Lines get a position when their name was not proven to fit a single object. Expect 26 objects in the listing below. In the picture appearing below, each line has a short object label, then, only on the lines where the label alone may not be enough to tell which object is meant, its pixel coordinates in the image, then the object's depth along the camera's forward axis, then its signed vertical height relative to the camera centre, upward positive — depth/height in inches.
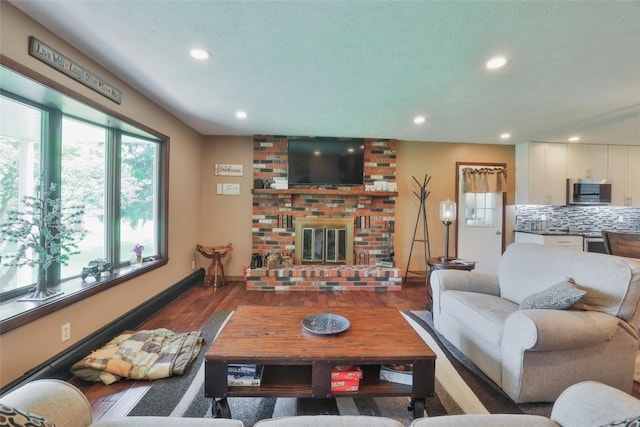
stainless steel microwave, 170.7 +15.9
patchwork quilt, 71.8 -42.1
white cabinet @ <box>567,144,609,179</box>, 173.2 +35.7
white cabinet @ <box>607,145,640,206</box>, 173.8 +30.0
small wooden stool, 152.3 -25.0
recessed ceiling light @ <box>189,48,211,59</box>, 74.6 +45.3
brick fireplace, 169.5 +0.9
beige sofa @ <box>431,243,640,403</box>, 59.2 -28.0
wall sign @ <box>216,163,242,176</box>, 169.8 +27.2
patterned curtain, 176.9 +22.4
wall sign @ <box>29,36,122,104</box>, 64.5 +39.4
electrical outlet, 73.7 -33.5
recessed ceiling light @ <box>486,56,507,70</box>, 77.0 +45.2
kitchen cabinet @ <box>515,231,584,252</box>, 160.1 -14.7
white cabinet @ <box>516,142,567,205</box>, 172.1 +27.5
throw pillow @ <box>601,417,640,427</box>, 25.3 -20.3
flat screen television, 167.5 +33.2
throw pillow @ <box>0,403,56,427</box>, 23.9 -19.2
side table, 114.0 -21.7
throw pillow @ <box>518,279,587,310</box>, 62.7 -19.8
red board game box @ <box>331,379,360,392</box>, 55.4 -35.5
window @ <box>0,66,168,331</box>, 70.4 +12.1
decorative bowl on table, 63.6 -27.7
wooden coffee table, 54.2 -29.4
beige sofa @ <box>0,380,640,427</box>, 31.8 -25.0
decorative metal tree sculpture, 67.6 -6.2
